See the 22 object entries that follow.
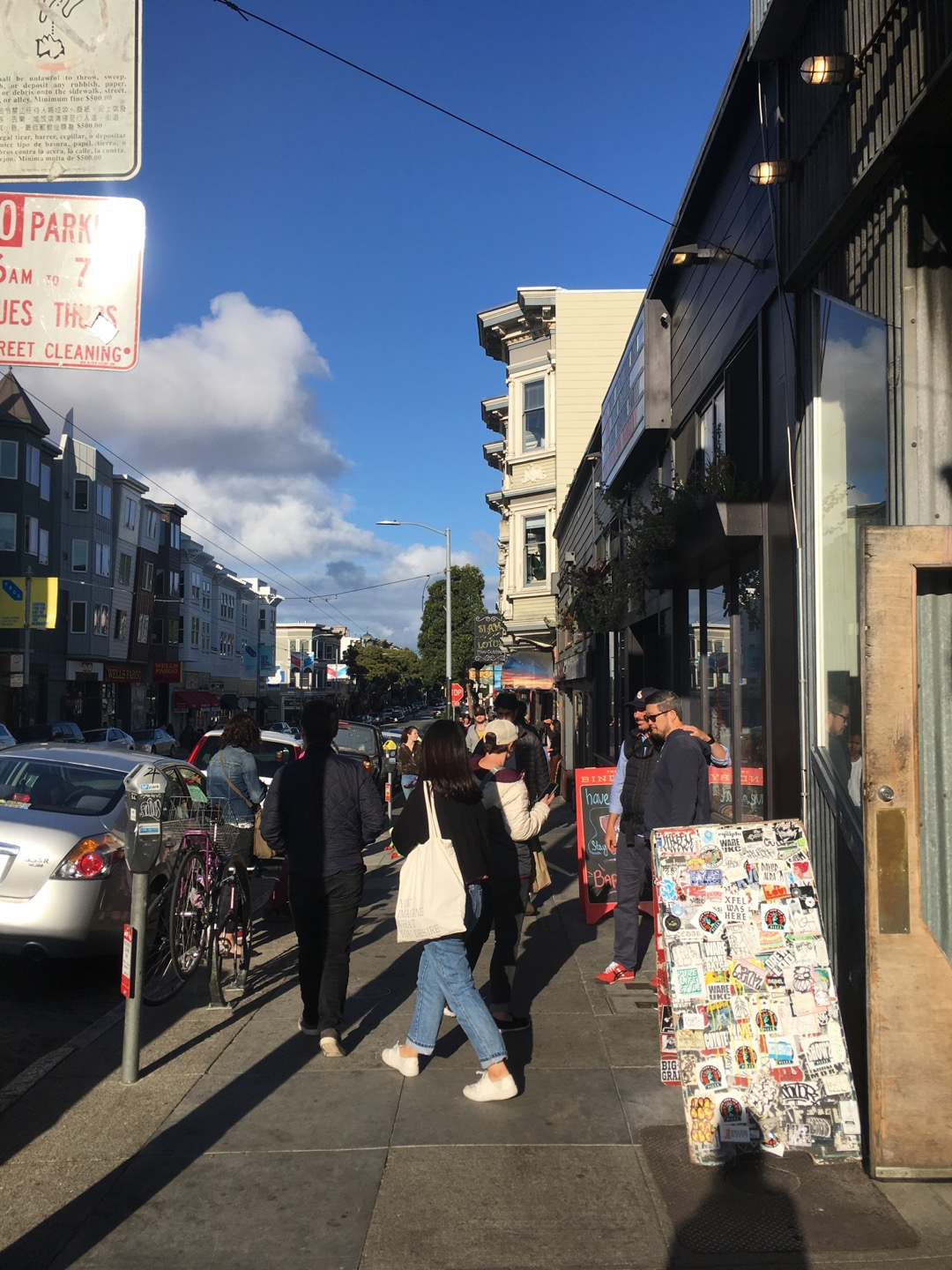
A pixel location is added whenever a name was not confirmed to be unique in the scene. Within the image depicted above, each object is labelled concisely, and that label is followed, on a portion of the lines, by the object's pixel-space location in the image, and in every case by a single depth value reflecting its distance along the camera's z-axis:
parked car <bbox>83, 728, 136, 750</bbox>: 32.75
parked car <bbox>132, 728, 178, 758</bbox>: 34.28
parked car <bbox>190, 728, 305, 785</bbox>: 13.34
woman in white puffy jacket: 6.28
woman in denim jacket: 8.52
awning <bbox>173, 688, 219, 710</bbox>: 64.06
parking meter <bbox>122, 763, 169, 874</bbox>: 5.38
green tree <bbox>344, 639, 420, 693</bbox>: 106.38
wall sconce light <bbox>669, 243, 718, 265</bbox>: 9.80
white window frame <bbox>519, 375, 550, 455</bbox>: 29.14
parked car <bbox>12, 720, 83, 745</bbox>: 31.41
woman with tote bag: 5.16
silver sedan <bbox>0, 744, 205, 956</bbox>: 6.77
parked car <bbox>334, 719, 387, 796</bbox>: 18.48
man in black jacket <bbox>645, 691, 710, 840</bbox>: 6.30
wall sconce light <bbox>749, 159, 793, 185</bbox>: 7.03
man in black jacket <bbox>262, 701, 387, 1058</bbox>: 5.99
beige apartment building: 28.19
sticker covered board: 4.27
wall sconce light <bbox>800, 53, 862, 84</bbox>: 5.74
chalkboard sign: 9.11
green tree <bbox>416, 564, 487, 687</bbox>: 78.25
